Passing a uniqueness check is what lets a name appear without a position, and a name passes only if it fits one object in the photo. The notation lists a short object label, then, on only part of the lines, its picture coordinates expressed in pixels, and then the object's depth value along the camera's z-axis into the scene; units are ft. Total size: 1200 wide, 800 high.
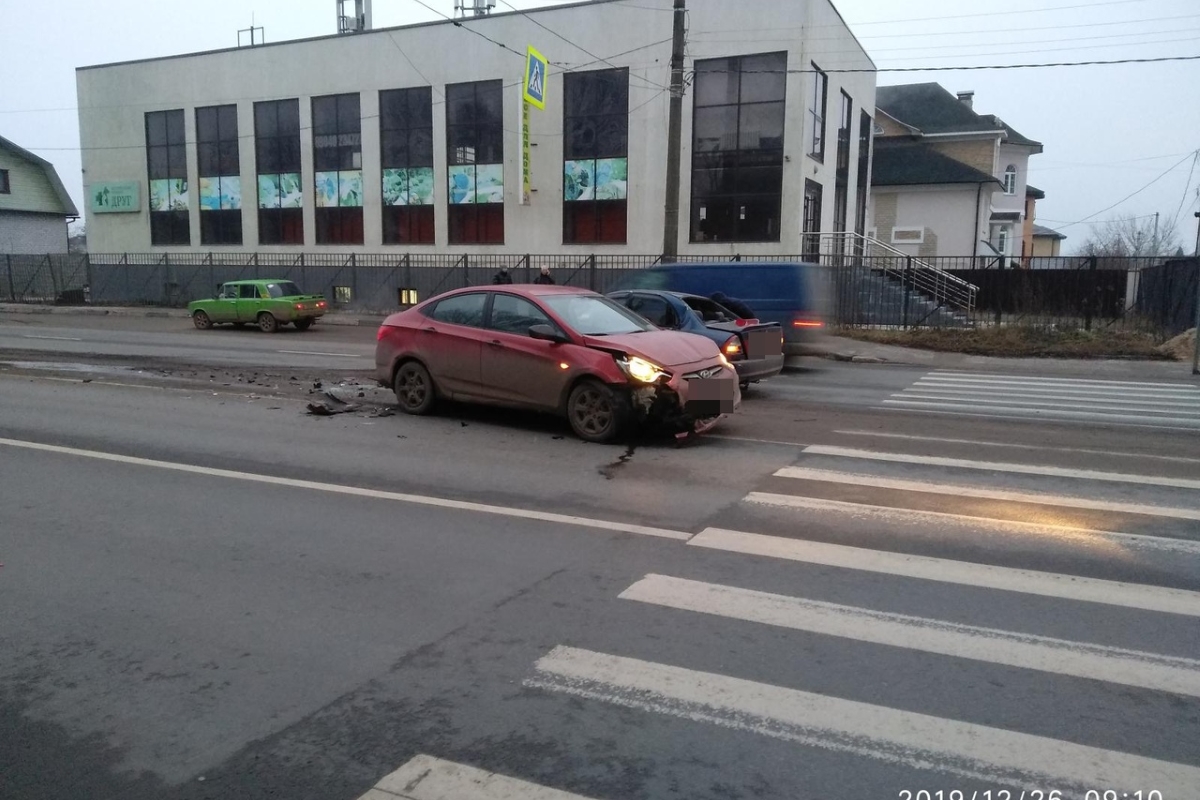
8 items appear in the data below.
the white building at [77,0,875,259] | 93.45
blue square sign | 85.71
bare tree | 210.69
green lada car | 86.12
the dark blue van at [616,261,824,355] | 55.67
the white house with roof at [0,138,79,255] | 163.73
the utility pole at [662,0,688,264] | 67.72
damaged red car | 29.50
